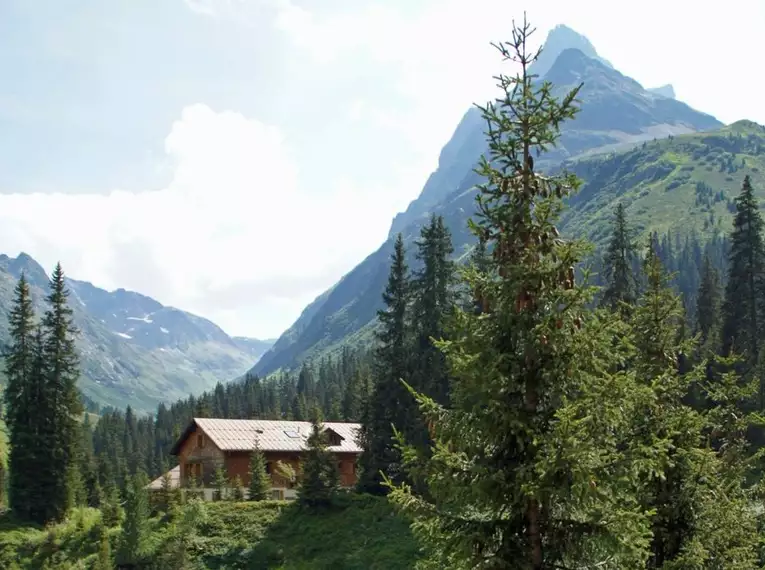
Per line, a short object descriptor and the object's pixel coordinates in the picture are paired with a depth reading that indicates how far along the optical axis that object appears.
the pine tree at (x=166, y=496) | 46.98
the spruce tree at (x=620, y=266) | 58.91
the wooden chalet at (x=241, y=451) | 58.68
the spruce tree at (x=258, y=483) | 50.25
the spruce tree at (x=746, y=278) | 63.72
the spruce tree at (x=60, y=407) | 54.41
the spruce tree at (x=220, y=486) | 50.92
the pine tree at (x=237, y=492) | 50.19
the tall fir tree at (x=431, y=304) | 52.53
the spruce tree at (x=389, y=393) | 49.75
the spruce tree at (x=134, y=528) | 40.72
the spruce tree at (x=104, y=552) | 39.41
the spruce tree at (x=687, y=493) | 16.77
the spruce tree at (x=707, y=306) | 80.56
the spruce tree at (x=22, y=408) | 53.72
